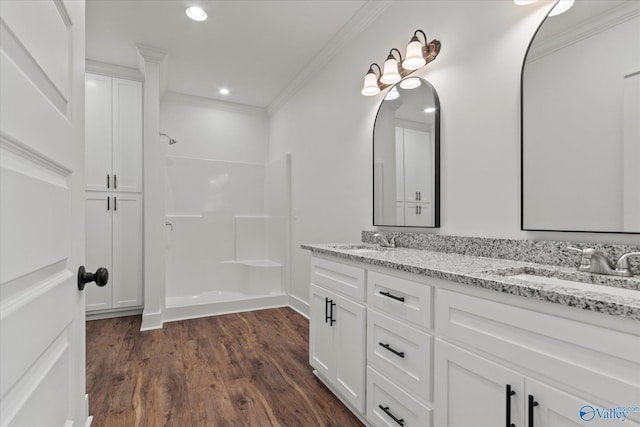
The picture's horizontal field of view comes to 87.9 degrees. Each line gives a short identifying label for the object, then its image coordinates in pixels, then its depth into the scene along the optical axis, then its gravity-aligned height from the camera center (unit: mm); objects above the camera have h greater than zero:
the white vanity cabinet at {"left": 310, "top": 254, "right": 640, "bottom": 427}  794 -447
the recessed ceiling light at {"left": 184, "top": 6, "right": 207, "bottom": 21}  2480 +1538
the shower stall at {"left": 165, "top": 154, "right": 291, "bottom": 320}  3957 -220
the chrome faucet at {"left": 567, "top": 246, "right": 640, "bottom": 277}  1120 -170
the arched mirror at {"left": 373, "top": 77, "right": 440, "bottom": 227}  1977 +385
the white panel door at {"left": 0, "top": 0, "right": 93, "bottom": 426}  415 +5
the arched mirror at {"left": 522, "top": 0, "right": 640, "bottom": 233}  1179 +371
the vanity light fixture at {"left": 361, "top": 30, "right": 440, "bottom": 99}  1946 +954
